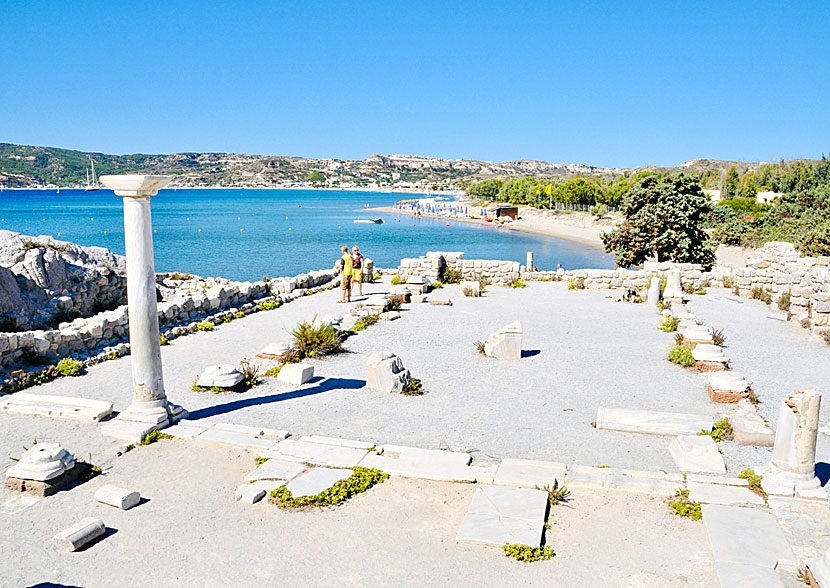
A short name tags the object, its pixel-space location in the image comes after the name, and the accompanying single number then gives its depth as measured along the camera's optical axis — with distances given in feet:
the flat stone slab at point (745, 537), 16.37
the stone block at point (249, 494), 19.86
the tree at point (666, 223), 94.32
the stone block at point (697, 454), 22.09
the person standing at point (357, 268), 58.75
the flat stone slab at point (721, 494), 19.39
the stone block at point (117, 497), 19.35
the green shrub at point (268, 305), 54.75
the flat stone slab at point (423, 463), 21.43
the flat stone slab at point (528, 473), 20.63
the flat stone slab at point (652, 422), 25.77
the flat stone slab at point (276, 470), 21.36
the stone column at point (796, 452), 19.63
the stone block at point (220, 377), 31.14
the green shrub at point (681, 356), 35.55
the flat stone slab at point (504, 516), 17.51
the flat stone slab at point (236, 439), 24.02
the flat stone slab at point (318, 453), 22.45
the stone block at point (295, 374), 32.32
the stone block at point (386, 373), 31.07
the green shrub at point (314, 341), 37.70
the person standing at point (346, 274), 55.66
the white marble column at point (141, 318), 25.05
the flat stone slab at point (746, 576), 15.26
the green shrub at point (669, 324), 45.62
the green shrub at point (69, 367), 33.88
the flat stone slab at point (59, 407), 26.78
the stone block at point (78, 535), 16.97
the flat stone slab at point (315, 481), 20.33
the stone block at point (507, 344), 37.63
